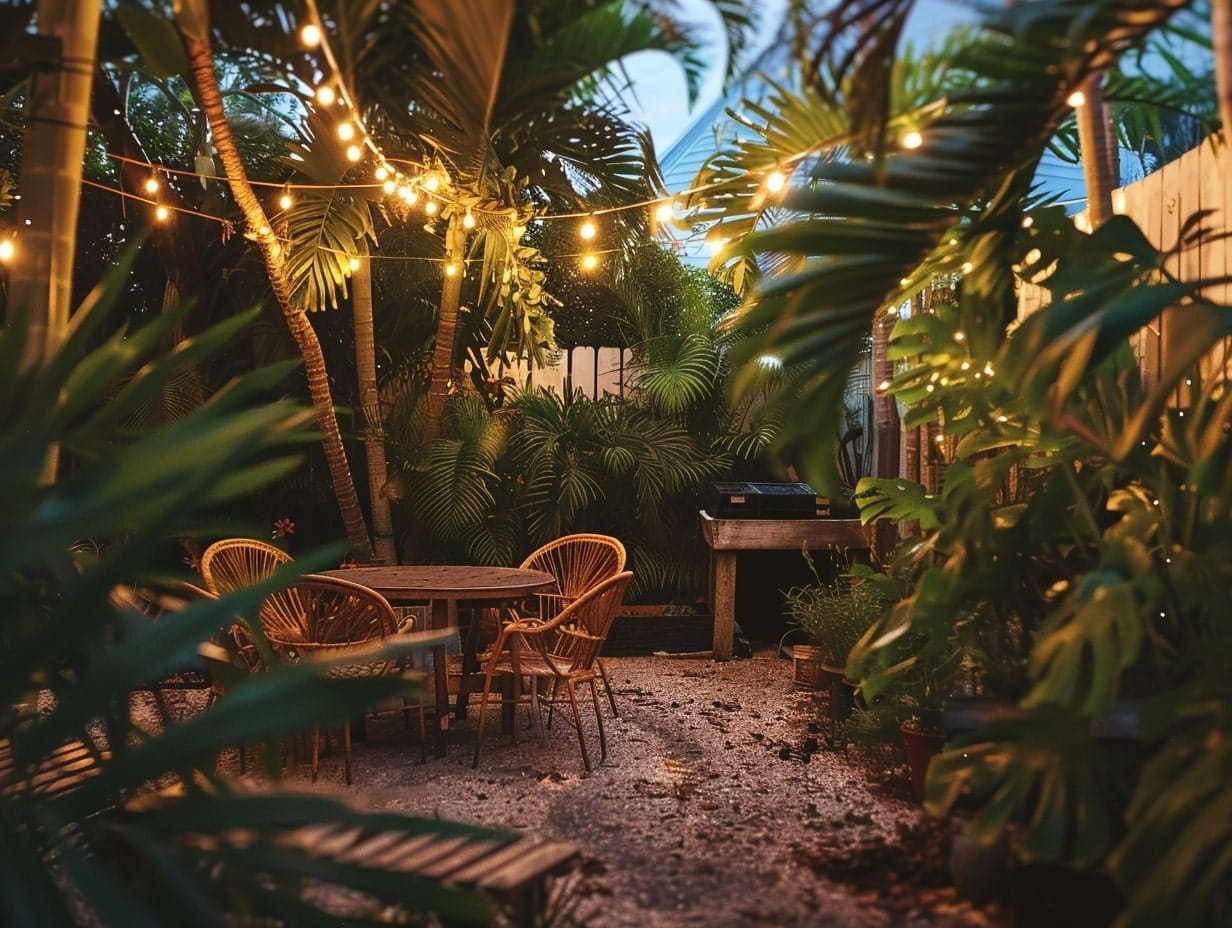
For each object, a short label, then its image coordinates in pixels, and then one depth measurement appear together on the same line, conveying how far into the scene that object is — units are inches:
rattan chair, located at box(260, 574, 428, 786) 155.3
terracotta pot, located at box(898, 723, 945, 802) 138.3
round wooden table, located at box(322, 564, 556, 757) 165.8
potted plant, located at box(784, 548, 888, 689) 183.9
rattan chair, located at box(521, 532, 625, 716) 205.3
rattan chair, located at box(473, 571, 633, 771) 164.6
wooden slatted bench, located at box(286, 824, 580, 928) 80.8
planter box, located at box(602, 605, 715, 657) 263.1
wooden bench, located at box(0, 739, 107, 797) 67.6
